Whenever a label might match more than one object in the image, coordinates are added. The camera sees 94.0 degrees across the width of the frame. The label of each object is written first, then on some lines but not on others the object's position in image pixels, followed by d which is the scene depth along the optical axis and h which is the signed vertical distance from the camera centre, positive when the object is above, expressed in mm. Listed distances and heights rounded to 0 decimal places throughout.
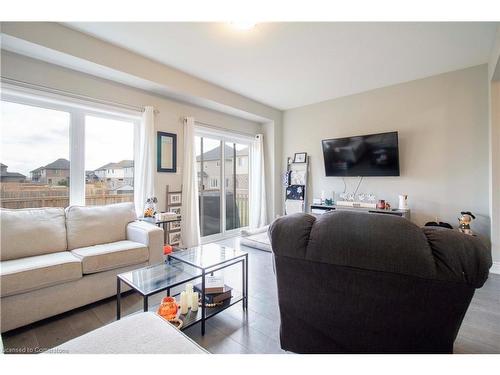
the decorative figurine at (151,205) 3034 -217
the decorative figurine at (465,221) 2811 -387
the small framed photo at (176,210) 3504 -316
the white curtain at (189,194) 3549 -76
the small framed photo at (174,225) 3445 -547
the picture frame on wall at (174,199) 3496 -151
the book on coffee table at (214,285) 1862 -781
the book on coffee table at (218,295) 1849 -864
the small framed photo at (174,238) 3430 -735
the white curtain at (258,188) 4863 +23
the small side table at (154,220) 2856 -393
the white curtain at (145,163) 3109 +345
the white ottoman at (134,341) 837 -576
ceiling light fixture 2148 +1550
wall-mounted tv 3565 +561
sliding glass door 4199 +126
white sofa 1660 -573
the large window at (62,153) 2359 +406
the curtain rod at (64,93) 2223 +1036
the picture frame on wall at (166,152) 3346 +543
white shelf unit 4645 +394
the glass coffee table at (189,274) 1621 -658
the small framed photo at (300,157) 4668 +650
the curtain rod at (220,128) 3885 +1105
